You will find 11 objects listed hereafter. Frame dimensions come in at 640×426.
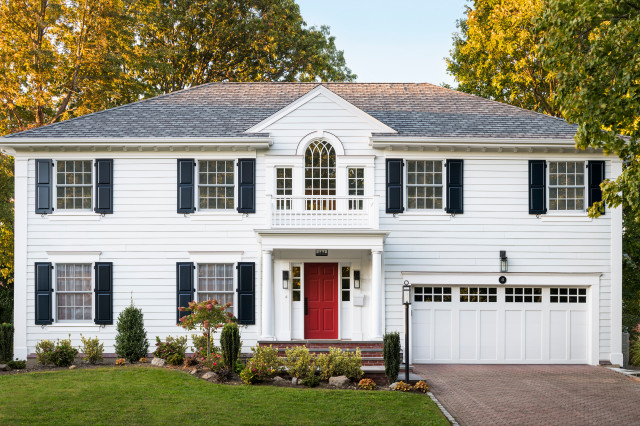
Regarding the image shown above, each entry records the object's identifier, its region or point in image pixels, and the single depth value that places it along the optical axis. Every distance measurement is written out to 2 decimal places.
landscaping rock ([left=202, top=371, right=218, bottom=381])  13.13
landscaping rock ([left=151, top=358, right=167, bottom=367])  14.81
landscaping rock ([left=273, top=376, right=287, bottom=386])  13.03
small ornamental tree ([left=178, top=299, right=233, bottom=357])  14.64
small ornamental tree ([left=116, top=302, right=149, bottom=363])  15.45
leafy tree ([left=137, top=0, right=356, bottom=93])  30.19
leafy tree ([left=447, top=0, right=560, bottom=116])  24.47
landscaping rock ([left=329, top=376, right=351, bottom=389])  12.88
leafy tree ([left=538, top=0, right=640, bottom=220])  10.78
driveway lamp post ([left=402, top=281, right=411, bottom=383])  13.20
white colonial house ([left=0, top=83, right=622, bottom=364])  16.38
